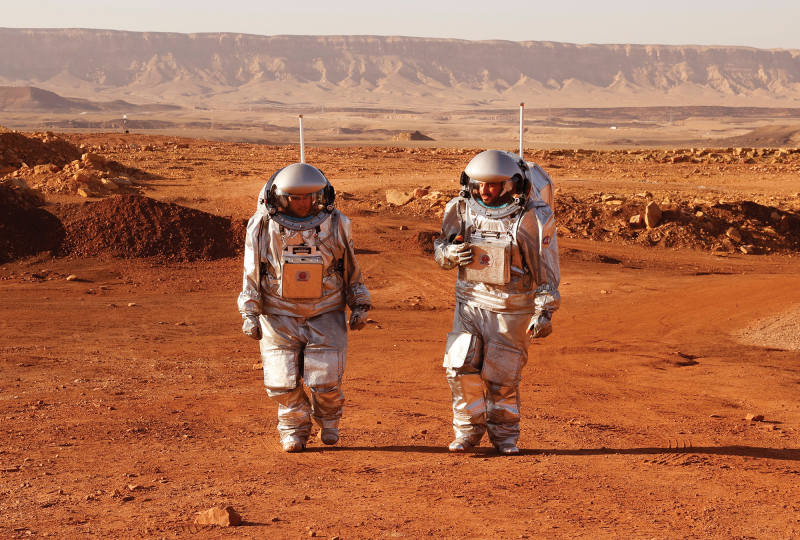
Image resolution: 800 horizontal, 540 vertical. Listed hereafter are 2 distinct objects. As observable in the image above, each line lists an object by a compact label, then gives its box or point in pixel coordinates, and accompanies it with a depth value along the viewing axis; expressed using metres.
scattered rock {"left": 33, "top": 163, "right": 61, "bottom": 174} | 24.85
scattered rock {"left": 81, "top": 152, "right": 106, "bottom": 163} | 26.88
